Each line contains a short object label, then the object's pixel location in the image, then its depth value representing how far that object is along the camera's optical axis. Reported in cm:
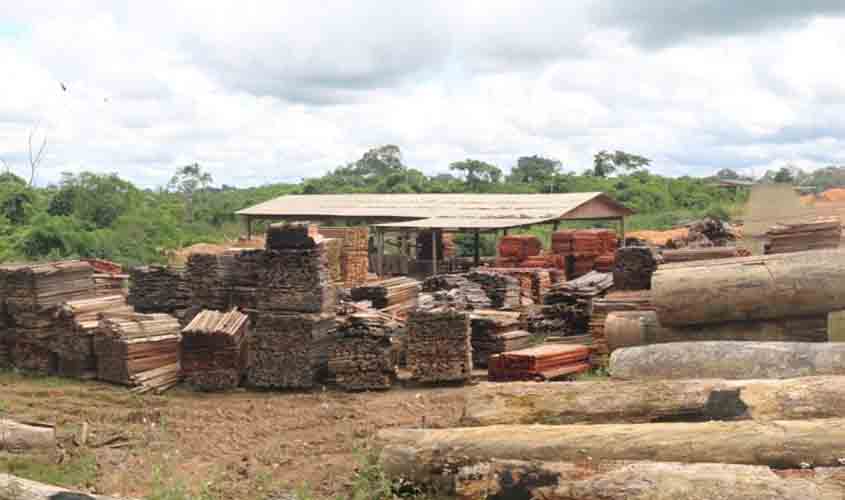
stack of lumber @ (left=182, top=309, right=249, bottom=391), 1235
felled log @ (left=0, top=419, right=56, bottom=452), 923
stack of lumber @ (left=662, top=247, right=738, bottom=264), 1231
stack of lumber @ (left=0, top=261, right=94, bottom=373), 1363
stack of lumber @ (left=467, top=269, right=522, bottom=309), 1538
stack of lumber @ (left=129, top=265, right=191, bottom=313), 1455
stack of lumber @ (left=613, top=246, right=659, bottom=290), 1270
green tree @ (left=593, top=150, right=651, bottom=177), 5816
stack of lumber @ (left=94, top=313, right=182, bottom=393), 1260
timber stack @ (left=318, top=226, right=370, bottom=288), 2061
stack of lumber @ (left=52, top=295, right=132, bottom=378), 1325
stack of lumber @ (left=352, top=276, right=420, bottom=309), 1484
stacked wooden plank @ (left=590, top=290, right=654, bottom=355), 1161
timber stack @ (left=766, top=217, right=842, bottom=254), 1120
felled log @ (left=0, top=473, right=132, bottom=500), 668
